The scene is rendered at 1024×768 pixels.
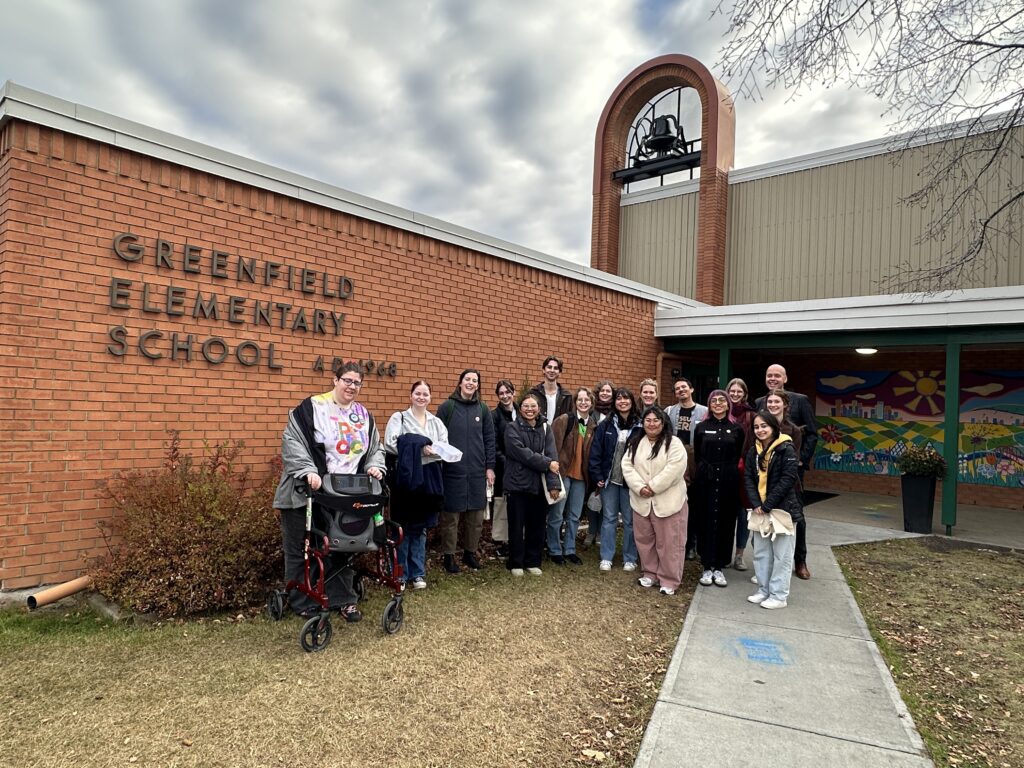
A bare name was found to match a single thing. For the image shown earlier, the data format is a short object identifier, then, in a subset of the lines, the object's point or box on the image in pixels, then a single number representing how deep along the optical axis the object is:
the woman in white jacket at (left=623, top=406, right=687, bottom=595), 5.15
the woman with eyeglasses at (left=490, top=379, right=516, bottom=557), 5.74
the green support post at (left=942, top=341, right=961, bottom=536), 7.95
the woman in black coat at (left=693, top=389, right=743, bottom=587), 5.33
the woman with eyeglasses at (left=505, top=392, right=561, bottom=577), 5.39
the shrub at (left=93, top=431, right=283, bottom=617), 4.04
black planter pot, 7.99
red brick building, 4.13
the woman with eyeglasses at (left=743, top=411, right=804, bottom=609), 4.83
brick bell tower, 14.59
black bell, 16.08
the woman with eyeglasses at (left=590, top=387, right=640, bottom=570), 5.82
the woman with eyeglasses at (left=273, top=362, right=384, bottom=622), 3.96
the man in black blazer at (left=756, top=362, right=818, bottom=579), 5.74
